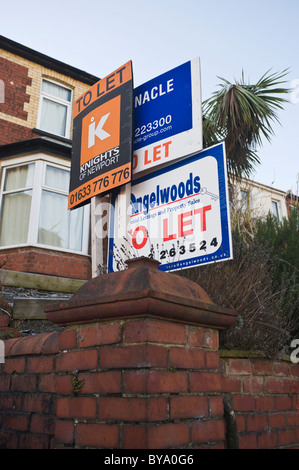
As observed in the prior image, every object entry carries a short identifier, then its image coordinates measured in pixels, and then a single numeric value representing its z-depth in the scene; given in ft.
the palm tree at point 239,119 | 29.01
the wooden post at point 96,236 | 11.57
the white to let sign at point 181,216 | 9.55
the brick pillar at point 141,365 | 5.31
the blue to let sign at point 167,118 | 10.77
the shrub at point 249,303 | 8.52
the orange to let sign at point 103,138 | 11.83
